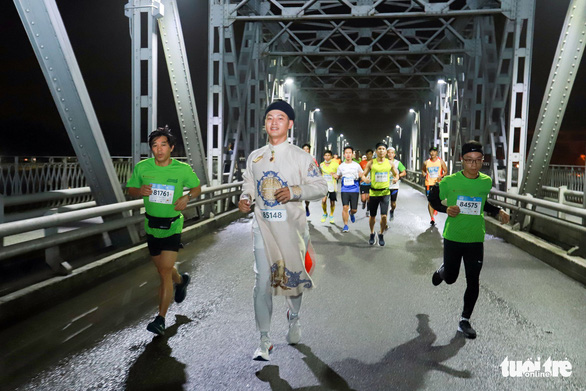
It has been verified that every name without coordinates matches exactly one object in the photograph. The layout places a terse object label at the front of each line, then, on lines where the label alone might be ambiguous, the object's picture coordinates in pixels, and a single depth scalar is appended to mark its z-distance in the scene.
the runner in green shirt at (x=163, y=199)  4.62
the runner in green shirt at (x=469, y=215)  4.77
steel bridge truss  12.97
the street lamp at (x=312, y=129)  48.78
